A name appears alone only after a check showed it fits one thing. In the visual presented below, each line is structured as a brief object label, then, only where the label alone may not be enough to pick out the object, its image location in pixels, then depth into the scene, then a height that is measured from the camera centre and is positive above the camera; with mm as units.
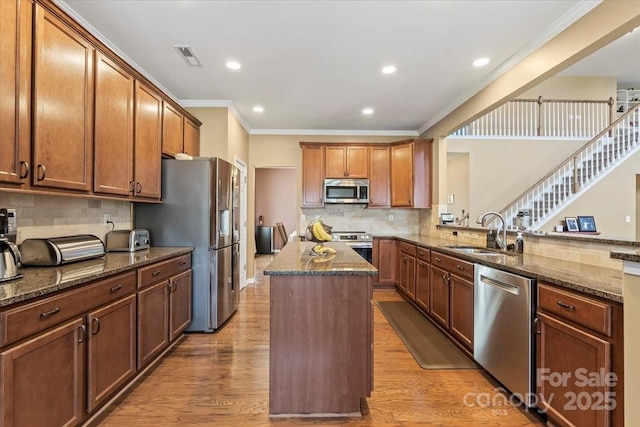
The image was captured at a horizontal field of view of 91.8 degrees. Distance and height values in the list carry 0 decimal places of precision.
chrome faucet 2965 -205
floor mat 2586 -1192
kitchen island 1867 -757
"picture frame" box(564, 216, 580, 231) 4602 -78
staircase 6168 +972
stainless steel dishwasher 1895 -754
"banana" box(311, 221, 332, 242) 2412 -123
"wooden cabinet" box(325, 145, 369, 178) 5270 +945
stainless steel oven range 4840 -370
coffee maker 1520 -204
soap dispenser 2748 -227
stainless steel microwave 5199 +460
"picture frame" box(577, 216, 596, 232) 4430 -75
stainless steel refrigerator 3133 -43
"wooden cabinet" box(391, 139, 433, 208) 5047 +752
